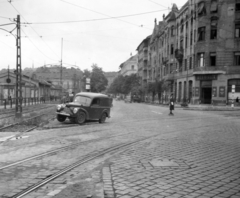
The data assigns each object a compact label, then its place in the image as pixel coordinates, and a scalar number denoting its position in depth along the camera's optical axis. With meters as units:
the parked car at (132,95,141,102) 67.69
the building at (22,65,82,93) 104.69
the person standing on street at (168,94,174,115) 22.86
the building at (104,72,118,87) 191.61
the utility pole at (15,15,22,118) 19.90
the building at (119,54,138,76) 123.47
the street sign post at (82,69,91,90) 66.54
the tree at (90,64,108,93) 73.19
